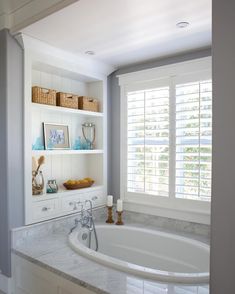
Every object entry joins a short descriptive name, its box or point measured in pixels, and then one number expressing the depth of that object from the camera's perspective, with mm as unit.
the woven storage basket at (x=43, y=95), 2662
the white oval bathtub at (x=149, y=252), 1896
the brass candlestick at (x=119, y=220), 3084
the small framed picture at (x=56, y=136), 2965
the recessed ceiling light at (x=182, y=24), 2090
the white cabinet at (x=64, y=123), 2547
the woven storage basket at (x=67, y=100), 2916
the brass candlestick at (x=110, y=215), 3160
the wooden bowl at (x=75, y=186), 3041
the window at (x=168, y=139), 2662
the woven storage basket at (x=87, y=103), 3166
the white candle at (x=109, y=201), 3155
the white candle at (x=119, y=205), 3074
